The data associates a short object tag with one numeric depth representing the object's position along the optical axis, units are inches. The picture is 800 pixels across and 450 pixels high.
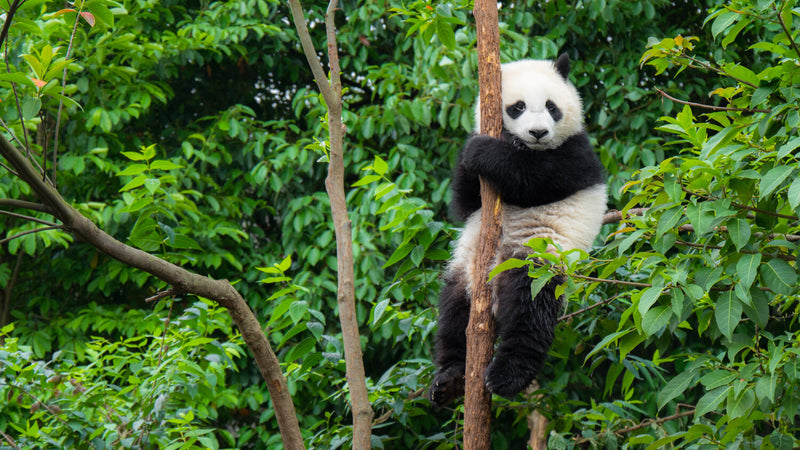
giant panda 229.0
